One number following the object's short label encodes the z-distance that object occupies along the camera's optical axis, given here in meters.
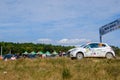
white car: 26.88
